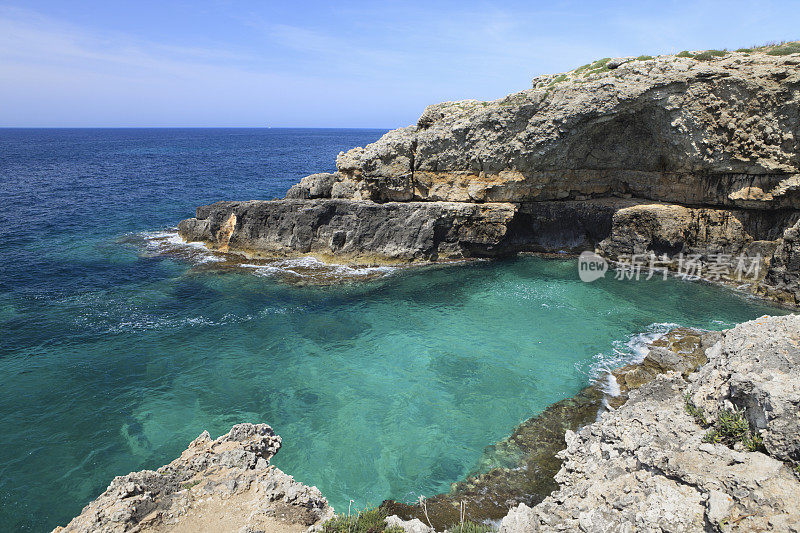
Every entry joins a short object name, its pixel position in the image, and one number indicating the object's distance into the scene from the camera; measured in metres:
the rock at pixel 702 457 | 7.98
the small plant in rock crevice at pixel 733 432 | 9.25
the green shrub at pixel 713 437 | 9.98
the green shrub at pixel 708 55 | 27.88
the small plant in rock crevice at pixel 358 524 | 8.45
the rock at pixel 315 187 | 36.84
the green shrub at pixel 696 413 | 11.14
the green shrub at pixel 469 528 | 9.41
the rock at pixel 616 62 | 30.08
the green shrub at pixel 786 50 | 26.25
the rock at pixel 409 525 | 8.80
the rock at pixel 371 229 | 33.16
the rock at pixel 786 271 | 24.52
